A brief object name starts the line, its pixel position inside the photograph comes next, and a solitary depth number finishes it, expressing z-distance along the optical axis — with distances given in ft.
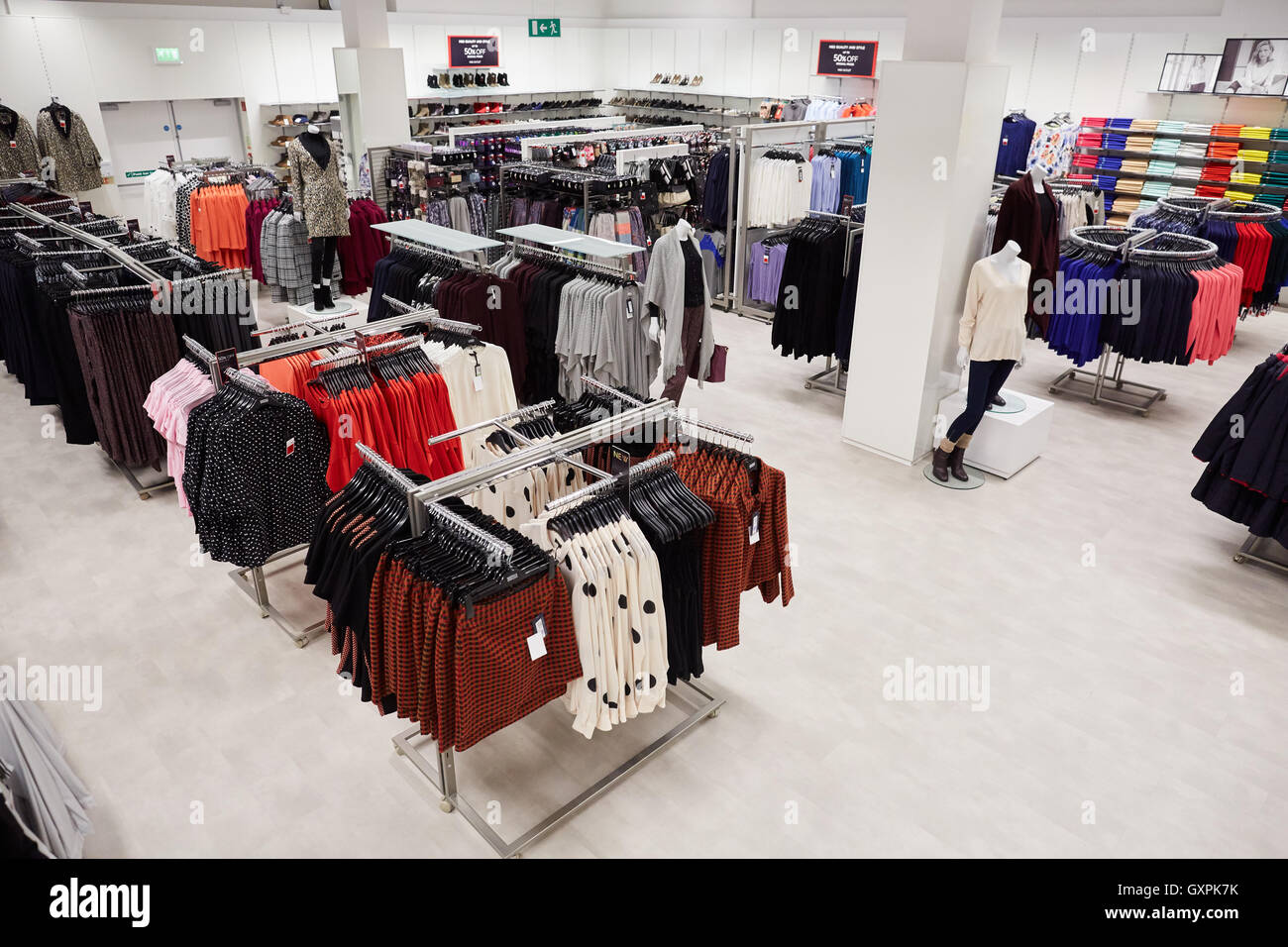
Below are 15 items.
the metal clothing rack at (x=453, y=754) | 9.83
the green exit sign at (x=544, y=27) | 51.01
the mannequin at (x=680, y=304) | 18.10
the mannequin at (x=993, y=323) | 17.35
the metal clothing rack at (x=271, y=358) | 13.25
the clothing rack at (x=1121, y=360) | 22.17
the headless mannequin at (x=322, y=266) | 27.66
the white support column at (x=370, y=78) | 30.42
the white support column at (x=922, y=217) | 17.25
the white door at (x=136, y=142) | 39.06
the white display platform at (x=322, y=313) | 27.63
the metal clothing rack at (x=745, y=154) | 29.25
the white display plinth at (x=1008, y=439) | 19.60
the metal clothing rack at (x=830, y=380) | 24.41
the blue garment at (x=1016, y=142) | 35.60
